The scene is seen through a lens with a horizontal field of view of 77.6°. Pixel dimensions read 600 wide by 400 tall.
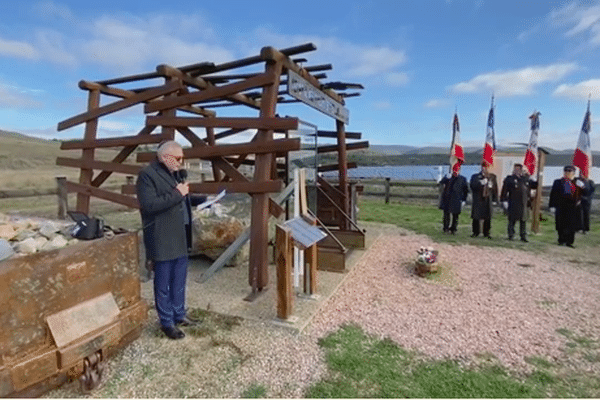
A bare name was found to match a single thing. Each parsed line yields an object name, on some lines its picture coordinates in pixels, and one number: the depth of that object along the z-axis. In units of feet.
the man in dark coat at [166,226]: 10.34
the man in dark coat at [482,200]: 26.71
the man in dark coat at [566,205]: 25.12
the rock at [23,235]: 8.92
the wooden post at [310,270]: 14.99
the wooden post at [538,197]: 28.86
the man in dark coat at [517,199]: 26.53
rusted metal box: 7.30
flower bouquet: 18.03
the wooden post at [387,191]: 46.60
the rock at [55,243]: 8.50
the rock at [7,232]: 8.83
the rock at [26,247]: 8.19
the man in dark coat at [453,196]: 27.84
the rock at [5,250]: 7.64
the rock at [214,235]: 19.03
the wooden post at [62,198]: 32.42
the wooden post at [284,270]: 12.03
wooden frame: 14.89
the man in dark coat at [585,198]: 25.49
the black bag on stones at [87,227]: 9.30
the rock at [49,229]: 9.30
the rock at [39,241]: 8.51
